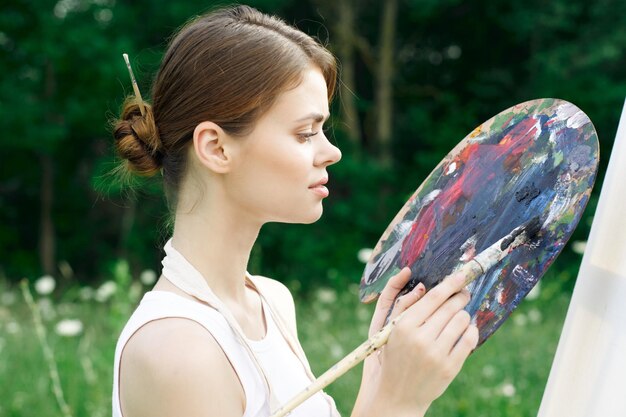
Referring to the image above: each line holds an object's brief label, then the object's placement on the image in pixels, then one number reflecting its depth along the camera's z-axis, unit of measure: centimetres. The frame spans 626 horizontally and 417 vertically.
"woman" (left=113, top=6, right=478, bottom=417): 123
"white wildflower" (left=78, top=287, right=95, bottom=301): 514
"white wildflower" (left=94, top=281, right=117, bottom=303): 380
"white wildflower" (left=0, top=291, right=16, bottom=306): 588
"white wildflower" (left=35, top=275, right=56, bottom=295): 392
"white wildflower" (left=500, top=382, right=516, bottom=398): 316
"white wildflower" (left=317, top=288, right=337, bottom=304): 515
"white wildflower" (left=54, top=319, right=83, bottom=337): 329
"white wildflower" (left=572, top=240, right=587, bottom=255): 374
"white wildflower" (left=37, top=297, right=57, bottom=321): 538
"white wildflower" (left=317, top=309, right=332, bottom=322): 506
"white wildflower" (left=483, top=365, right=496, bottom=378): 374
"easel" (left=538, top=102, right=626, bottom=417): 120
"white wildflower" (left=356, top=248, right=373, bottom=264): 351
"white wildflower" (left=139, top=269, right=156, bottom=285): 419
